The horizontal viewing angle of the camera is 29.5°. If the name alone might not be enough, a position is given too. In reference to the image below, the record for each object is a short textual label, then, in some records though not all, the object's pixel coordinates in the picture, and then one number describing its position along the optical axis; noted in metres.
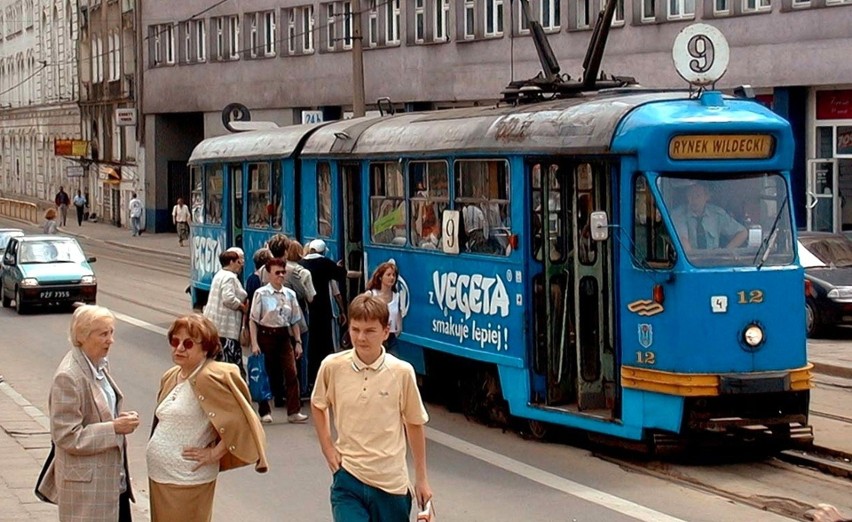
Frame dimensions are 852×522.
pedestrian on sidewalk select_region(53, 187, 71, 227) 67.69
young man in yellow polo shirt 7.18
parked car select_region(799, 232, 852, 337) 22.59
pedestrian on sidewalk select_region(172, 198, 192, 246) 52.84
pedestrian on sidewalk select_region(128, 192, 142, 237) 59.72
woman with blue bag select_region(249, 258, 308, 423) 14.66
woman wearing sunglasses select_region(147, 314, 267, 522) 7.20
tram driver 12.29
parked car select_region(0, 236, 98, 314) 28.31
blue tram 12.21
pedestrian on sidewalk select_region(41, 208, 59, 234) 36.78
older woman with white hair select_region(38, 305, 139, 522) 7.12
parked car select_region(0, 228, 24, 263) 33.80
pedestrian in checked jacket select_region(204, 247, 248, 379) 14.81
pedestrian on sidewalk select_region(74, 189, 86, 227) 68.31
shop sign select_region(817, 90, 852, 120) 32.66
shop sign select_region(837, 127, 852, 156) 32.66
